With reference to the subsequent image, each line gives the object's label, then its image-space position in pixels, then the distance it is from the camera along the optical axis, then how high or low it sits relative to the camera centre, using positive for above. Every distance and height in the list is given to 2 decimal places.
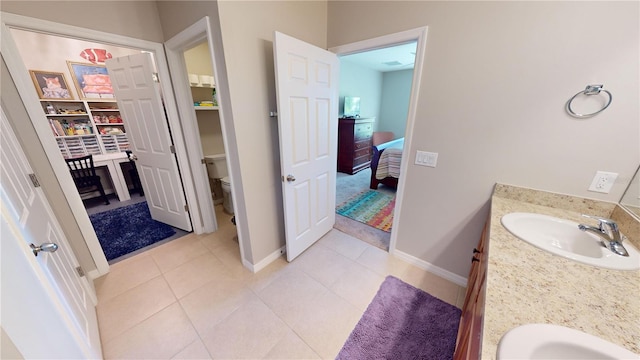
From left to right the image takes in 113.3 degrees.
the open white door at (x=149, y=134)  1.96 -0.23
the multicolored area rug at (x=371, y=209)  2.73 -1.36
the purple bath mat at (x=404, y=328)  1.28 -1.39
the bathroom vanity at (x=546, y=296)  0.60 -0.59
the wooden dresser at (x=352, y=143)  4.40 -0.68
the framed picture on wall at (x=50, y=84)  2.77 +0.34
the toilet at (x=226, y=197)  2.72 -1.12
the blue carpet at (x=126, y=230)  2.21 -1.34
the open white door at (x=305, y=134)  1.56 -0.19
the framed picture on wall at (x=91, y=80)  3.00 +0.43
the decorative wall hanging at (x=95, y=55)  3.03 +0.78
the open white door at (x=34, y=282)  0.65 -0.61
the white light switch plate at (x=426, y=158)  1.66 -0.36
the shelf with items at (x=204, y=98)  2.75 +0.17
